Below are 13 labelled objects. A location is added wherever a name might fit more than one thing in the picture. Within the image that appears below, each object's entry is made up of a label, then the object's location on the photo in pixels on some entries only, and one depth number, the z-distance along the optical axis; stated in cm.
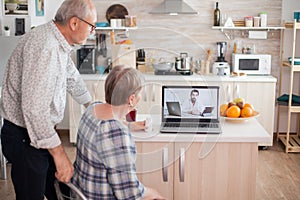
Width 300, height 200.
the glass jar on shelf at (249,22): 498
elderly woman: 191
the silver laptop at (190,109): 253
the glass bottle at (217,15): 504
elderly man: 195
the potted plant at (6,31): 418
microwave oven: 490
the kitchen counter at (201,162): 250
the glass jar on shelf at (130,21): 503
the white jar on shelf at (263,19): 496
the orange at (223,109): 283
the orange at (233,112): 277
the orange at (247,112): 279
